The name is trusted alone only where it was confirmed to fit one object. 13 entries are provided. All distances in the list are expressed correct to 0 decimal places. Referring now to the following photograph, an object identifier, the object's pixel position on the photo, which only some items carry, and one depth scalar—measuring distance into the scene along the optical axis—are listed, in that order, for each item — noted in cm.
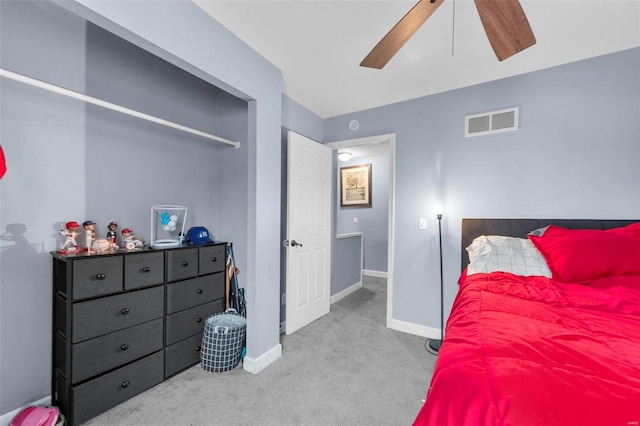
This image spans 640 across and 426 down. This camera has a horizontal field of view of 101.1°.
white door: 280
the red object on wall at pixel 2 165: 125
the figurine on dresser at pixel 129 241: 190
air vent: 243
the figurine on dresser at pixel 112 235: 185
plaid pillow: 194
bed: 69
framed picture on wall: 555
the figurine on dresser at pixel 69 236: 163
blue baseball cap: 234
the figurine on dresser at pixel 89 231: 172
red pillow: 169
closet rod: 124
